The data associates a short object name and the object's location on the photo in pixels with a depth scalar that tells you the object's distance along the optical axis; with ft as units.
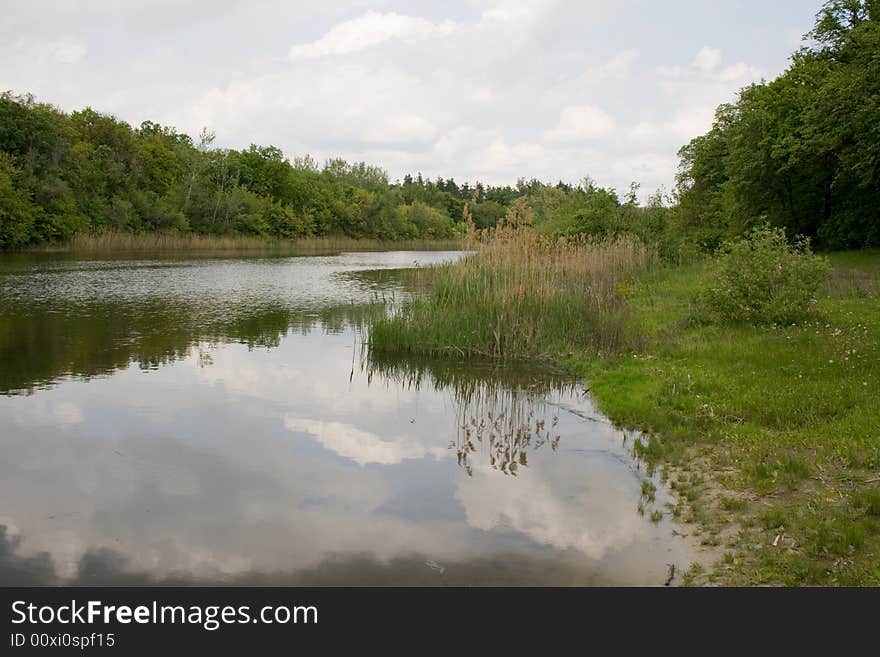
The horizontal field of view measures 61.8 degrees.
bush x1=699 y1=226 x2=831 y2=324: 39.81
